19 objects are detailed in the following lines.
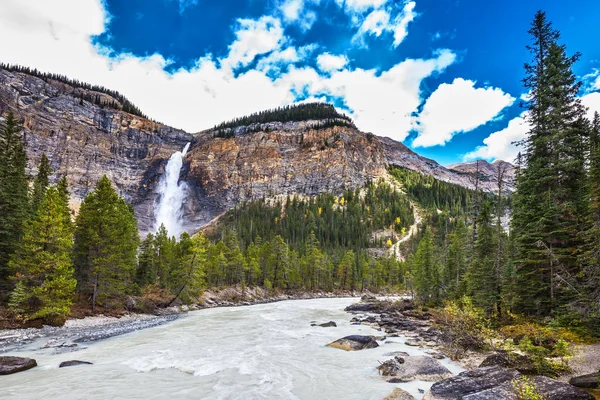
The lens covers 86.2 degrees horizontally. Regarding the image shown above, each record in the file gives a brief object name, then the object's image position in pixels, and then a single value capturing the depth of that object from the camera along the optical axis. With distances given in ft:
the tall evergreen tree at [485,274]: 71.31
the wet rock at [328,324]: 91.33
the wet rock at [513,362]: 35.50
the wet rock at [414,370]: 39.99
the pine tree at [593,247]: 41.34
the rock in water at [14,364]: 42.70
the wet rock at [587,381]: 28.96
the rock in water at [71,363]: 47.25
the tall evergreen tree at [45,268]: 72.79
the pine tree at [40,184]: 112.68
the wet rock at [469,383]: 30.19
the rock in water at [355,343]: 59.77
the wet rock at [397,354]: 51.75
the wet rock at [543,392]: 25.68
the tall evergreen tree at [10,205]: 80.38
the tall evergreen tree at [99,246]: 95.55
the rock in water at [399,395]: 32.55
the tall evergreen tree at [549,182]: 55.83
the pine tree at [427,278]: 127.03
